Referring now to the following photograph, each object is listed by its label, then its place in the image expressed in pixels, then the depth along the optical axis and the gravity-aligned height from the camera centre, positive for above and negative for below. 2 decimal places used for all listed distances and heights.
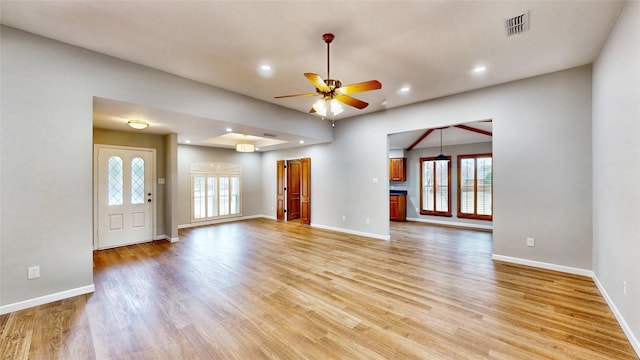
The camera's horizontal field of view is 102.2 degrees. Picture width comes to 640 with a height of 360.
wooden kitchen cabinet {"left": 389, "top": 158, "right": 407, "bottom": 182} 8.86 +0.32
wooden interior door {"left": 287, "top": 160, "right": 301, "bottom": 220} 8.92 -0.35
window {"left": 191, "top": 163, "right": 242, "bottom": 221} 7.96 -0.36
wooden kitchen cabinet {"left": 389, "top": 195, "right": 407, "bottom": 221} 8.71 -1.00
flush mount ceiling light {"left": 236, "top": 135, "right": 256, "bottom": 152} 7.40 +0.93
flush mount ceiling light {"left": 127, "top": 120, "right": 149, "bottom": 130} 4.54 +1.00
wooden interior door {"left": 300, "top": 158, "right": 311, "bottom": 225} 7.80 -0.37
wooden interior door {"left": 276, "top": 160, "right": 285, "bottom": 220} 8.93 -0.42
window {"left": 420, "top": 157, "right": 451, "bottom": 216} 8.13 -0.28
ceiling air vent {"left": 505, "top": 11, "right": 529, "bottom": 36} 2.57 +1.59
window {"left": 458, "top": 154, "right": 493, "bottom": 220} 7.39 -0.26
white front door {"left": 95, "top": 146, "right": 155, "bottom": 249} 5.35 -0.34
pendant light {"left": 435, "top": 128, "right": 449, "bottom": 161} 7.47 +0.60
